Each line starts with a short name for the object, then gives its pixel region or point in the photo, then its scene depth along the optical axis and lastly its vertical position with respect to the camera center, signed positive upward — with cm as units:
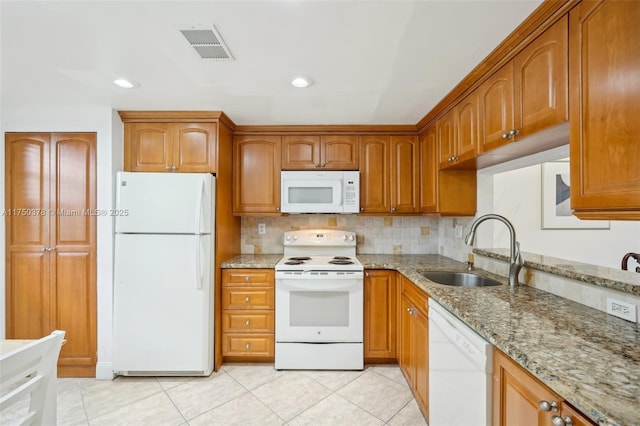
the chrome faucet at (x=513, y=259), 168 -28
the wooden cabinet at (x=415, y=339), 175 -90
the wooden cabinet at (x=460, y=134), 181 +58
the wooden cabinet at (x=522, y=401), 73 -57
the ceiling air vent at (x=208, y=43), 135 +88
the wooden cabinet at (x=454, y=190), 241 +20
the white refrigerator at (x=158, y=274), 224 -49
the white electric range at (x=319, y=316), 242 -91
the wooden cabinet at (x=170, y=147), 246 +58
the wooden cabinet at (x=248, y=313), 249 -90
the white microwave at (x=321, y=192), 274 +21
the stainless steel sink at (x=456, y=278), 204 -50
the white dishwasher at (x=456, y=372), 106 -71
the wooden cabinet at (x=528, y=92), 114 +59
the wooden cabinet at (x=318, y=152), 282 +62
